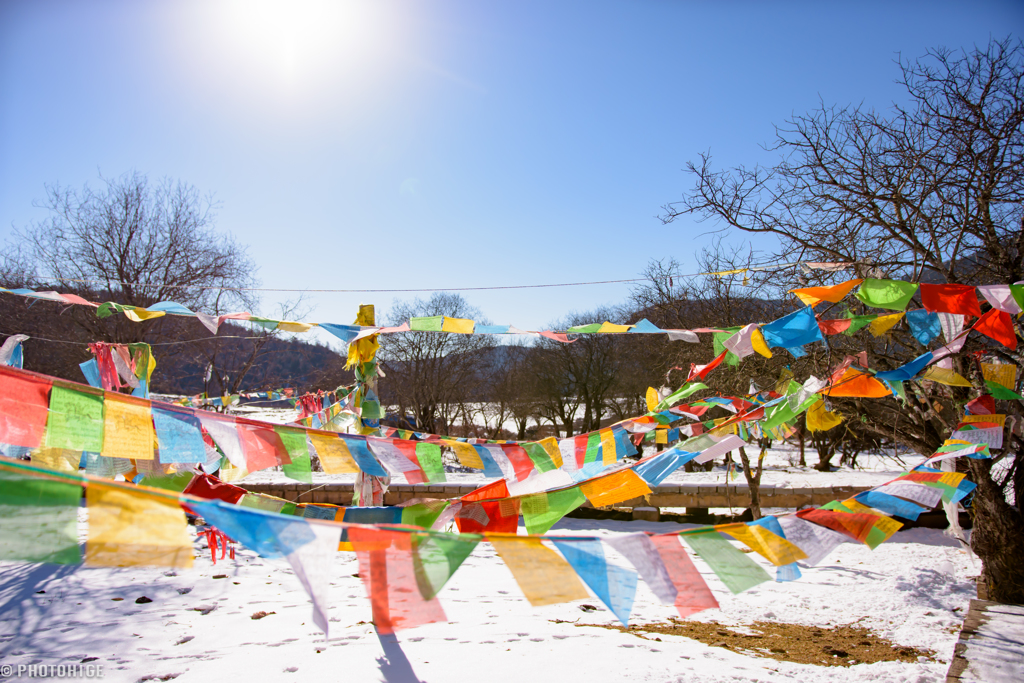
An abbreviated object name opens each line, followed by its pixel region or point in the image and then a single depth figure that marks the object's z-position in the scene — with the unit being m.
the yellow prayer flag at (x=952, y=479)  3.15
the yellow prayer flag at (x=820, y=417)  5.57
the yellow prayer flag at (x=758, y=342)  4.46
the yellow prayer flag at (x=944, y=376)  4.31
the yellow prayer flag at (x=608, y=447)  5.54
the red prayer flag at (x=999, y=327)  4.12
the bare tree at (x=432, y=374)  25.44
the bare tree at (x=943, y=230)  5.31
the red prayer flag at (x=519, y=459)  5.13
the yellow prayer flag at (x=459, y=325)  5.46
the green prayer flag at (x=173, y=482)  3.48
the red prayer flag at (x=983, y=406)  4.45
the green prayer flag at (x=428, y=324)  5.52
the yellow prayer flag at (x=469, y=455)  4.84
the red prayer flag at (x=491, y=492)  3.44
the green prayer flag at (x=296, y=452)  3.53
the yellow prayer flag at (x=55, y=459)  4.50
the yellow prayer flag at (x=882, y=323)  4.53
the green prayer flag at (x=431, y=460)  4.11
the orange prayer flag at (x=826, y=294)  4.25
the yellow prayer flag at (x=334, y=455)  3.66
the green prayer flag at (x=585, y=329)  5.27
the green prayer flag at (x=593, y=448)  5.61
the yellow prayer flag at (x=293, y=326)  5.53
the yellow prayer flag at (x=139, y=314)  5.60
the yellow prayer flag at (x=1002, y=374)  4.41
